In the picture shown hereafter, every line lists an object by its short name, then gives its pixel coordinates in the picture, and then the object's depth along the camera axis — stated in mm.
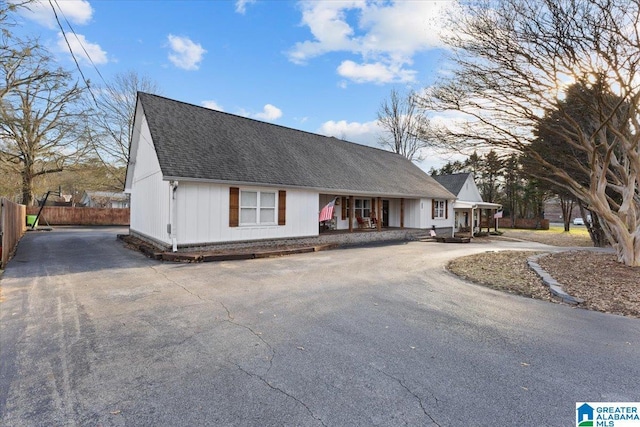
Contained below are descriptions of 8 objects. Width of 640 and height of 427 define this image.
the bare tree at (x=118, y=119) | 26984
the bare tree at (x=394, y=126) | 33688
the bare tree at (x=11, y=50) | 11259
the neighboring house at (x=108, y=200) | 41375
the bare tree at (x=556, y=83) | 7105
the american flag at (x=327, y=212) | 14956
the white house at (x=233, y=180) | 10844
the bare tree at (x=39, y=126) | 15602
